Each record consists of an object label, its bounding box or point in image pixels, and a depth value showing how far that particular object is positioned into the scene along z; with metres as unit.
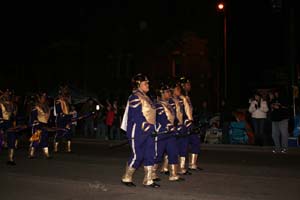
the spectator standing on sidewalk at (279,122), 16.11
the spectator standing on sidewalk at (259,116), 18.31
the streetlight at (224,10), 23.19
